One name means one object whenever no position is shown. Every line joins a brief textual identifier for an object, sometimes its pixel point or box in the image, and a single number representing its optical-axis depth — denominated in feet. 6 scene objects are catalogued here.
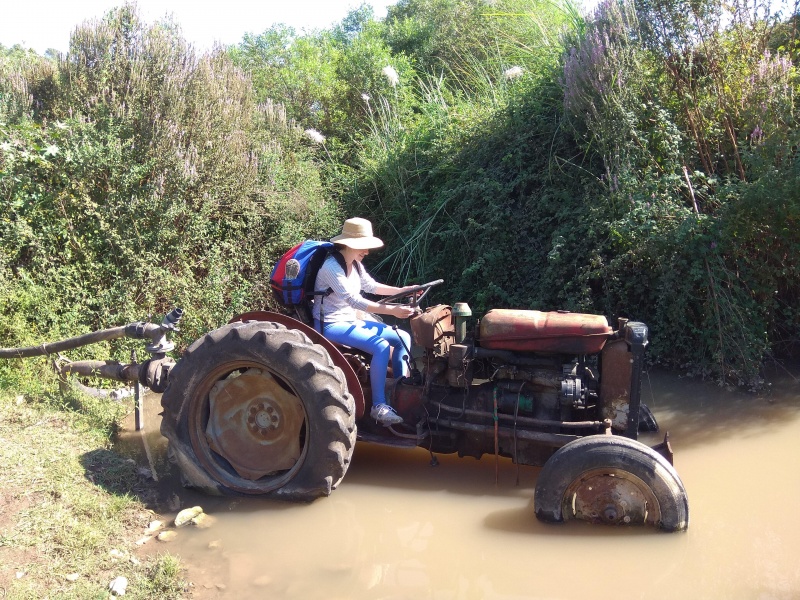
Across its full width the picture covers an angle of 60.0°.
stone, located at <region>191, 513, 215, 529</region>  14.76
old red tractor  14.67
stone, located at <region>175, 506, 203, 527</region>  14.71
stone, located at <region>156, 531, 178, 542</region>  14.12
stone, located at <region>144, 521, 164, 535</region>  14.43
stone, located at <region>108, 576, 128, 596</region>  11.97
